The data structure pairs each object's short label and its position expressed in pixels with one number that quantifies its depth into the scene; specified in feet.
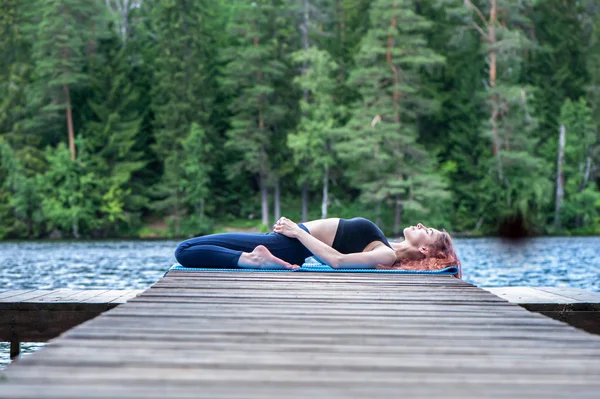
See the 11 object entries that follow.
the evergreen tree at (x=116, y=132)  117.19
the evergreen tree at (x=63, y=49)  113.91
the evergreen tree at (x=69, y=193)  110.63
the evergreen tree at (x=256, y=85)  116.88
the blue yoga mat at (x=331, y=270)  20.26
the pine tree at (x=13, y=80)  116.57
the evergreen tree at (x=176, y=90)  118.11
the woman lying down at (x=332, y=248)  20.63
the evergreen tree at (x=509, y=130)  111.65
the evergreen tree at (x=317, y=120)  112.57
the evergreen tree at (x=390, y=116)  109.09
